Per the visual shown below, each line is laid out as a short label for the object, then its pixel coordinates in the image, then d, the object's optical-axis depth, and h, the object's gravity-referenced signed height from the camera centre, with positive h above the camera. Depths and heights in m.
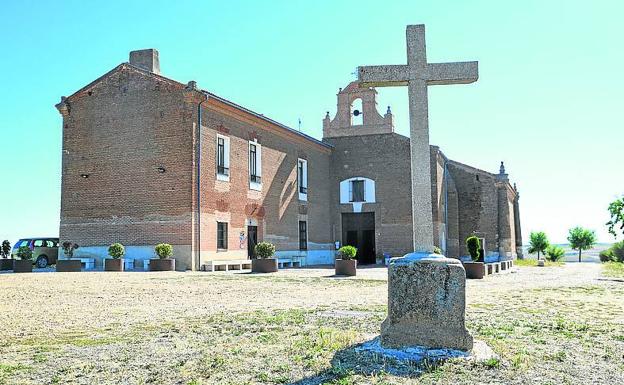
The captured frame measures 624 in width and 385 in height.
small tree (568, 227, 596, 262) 56.34 +0.21
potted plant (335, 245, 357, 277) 18.82 -0.80
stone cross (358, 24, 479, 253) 6.01 +1.87
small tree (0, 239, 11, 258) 22.16 -0.01
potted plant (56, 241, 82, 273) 19.52 -0.62
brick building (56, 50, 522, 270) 21.12 +2.94
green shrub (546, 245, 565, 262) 44.47 -1.02
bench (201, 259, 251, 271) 20.61 -0.76
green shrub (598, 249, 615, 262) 41.59 -1.21
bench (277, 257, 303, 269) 26.23 -0.85
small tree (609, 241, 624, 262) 41.26 -0.86
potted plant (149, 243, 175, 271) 19.62 -0.49
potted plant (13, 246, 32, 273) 19.80 -0.52
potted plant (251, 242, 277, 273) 19.53 -0.57
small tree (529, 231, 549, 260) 49.69 -0.11
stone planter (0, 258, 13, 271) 21.78 -0.57
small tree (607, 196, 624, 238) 29.72 +1.50
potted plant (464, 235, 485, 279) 18.27 -0.91
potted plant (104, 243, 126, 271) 19.50 -0.46
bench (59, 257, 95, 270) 21.20 -0.59
